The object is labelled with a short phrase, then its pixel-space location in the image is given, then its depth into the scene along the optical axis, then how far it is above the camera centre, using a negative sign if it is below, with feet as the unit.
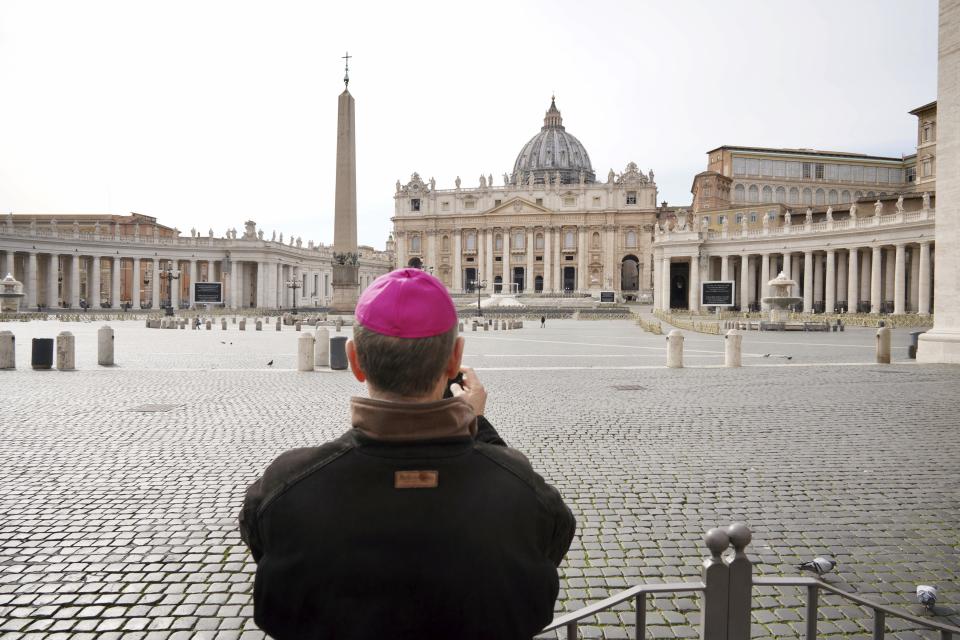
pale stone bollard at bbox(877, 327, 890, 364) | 55.52 -2.72
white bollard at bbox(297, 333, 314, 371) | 49.99 -3.45
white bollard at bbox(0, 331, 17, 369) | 49.67 -3.70
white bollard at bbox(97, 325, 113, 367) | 53.47 -3.58
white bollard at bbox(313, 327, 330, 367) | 53.62 -3.51
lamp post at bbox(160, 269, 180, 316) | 155.22 +8.53
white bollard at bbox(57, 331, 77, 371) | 49.67 -3.79
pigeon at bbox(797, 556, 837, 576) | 13.75 -5.14
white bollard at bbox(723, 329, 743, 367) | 52.60 -2.87
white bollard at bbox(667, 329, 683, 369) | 52.37 -3.07
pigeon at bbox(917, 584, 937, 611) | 12.44 -5.14
